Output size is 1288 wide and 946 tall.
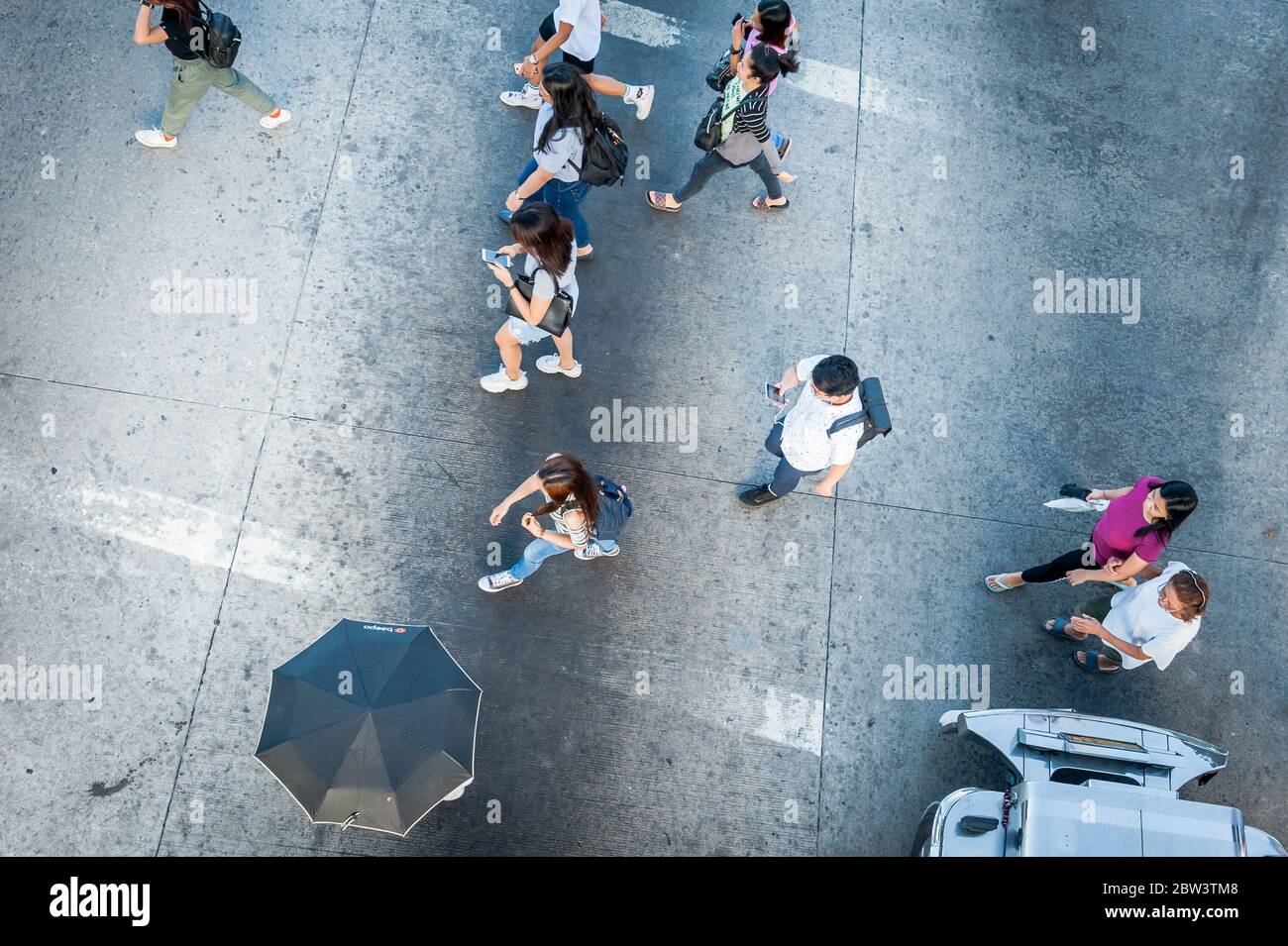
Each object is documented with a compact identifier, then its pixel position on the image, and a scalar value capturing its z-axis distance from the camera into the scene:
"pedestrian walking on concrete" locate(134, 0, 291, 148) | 6.01
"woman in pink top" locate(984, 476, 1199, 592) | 5.10
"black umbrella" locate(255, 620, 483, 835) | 4.77
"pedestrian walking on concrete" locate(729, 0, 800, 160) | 5.88
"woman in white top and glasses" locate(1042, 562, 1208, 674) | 5.07
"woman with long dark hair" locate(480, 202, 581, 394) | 5.14
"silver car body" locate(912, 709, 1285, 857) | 4.88
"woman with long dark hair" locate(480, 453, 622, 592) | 5.03
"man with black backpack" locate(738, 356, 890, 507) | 5.08
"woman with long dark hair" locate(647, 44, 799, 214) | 5.91
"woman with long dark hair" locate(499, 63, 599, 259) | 5.59
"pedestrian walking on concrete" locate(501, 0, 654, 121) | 6.37
